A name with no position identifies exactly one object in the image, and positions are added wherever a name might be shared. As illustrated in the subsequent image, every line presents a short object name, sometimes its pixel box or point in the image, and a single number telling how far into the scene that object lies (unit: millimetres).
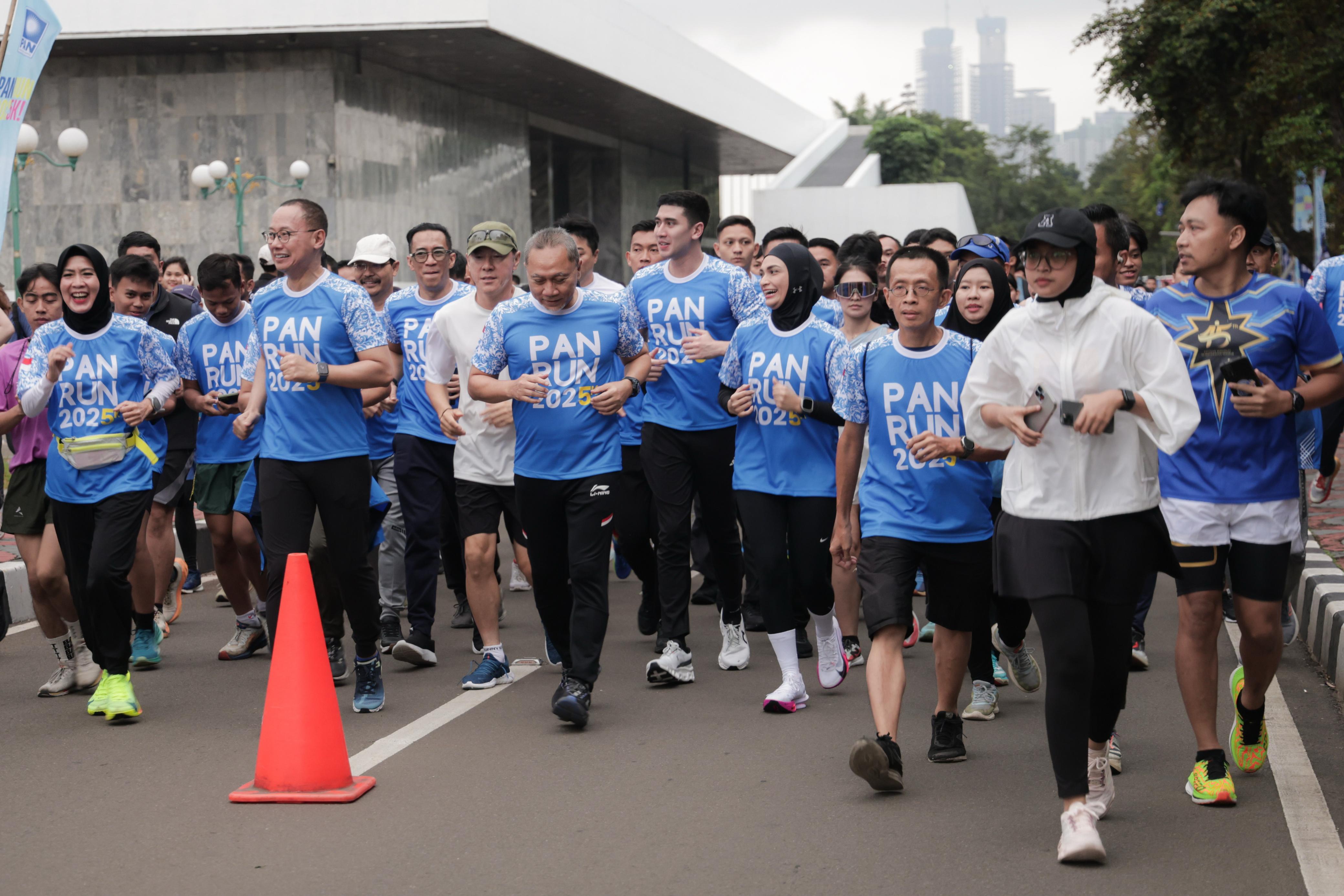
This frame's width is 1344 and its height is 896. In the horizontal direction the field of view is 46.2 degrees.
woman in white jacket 4766
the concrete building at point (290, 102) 32531
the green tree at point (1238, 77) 24484
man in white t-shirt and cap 7672
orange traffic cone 5562
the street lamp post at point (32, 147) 20094
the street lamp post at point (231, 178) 29375
